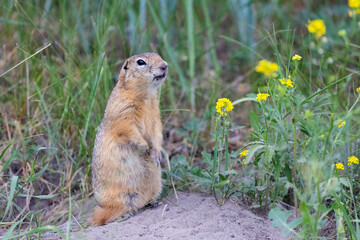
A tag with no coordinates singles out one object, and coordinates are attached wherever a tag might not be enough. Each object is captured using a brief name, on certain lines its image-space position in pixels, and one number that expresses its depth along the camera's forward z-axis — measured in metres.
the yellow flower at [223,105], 6.66
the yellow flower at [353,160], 6.59
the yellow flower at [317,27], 5.61
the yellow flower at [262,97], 6.39
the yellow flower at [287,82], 5.96
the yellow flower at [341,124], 6.42
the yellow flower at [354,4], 5.50
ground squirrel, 7.95
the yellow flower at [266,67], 5.50
